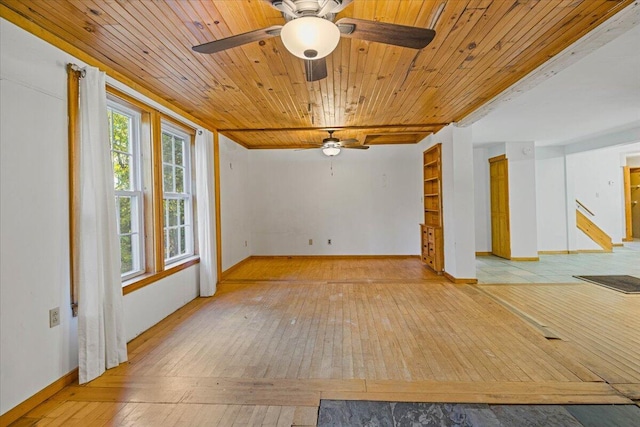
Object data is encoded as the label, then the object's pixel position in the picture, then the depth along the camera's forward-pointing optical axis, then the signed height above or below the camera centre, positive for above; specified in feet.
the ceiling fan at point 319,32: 5.15 +3.25
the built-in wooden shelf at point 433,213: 17.11 -0.22
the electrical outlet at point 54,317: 6.93 -2.24
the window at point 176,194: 12.62 +0.97
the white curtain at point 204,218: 14.01 -0.13
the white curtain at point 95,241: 7.45 -0.57
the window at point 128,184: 9.92 +1.15
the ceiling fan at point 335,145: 17.20 +3.88
